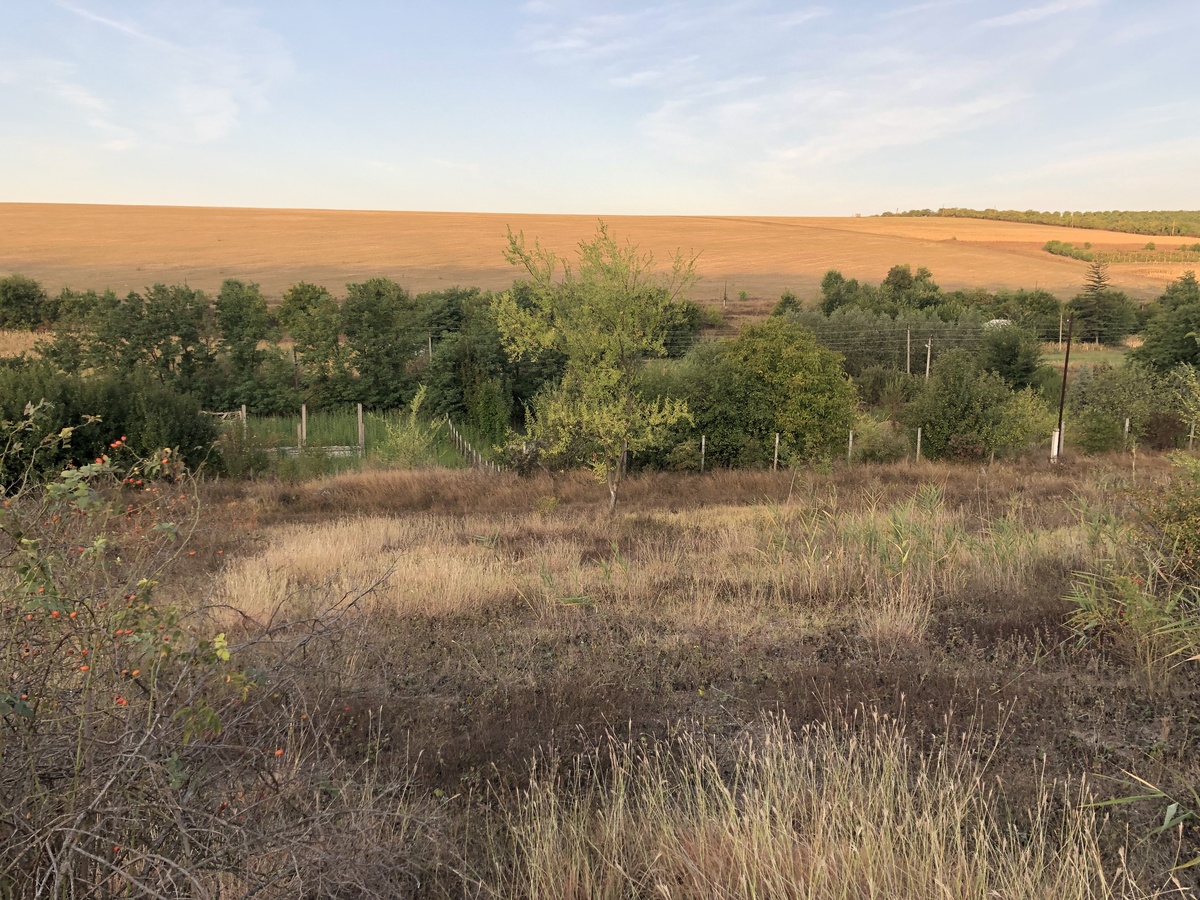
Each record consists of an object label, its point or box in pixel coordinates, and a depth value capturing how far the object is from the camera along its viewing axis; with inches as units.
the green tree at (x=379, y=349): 1164.5
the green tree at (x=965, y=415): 858.1
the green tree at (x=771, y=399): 845.2
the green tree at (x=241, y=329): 1086.4
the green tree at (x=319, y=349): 1130.0
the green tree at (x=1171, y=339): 1486.2
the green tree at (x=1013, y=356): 1541.6
